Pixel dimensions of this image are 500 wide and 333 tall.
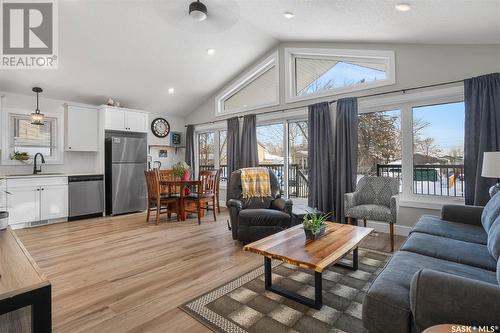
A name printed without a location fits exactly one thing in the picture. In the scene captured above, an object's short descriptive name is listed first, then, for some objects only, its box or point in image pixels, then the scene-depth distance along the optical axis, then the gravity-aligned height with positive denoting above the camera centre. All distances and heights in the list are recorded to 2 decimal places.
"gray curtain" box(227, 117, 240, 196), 5.79 +0.56
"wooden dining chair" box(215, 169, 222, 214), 5.12 -0.35
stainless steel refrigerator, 5.36 -0.06
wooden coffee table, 1.90 -0.66
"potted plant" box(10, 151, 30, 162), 4.59 +0.27
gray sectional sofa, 1.10 -0.62
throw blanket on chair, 3.82 -0.22
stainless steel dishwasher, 4.94 -0.51
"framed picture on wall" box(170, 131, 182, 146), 7.00 +0.85
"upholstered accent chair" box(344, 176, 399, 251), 3.32 -0.47
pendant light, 4.49 +0.94
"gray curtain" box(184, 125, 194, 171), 6.98 +0.64
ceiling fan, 3.23 +2.29
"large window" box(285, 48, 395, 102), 4.11 +1.71
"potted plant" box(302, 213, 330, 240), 2.34 -0.54
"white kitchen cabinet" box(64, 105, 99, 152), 5.10 +0.85
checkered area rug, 1.76 -1.05
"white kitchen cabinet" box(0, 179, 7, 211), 4.12 -0.41
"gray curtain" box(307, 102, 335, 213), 4.37 +0.16
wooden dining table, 4.64 -0.27
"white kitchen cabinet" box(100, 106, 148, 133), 5.39 +1.11
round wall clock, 6.61 +1.11
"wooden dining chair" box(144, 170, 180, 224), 4.64 -0.51
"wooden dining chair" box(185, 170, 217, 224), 4.79 -0.38
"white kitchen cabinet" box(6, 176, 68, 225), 4.27 -0.48
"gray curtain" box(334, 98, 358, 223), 4.12 +0.31
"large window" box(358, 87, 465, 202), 3.60 +0.38
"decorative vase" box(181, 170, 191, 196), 4.98 -0.15
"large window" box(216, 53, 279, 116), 5.42 +1.79
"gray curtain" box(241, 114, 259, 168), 5.49 +0.59
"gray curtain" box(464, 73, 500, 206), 3.06 +0.46
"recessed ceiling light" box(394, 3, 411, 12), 2.72 +1.71
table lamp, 2.59 +0.01
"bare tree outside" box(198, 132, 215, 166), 6.89 +0.57
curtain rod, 3.52 +1.15
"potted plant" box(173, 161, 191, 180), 4.93 -0.03
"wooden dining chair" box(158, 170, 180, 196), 5.11 -0.17
